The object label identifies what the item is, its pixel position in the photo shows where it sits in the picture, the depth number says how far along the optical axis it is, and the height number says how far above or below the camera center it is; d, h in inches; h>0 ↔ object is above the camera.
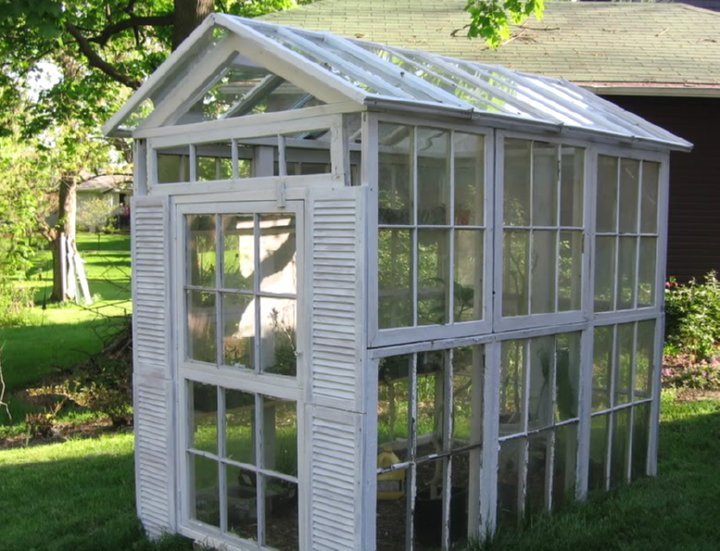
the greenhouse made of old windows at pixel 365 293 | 159.8 -16.5
